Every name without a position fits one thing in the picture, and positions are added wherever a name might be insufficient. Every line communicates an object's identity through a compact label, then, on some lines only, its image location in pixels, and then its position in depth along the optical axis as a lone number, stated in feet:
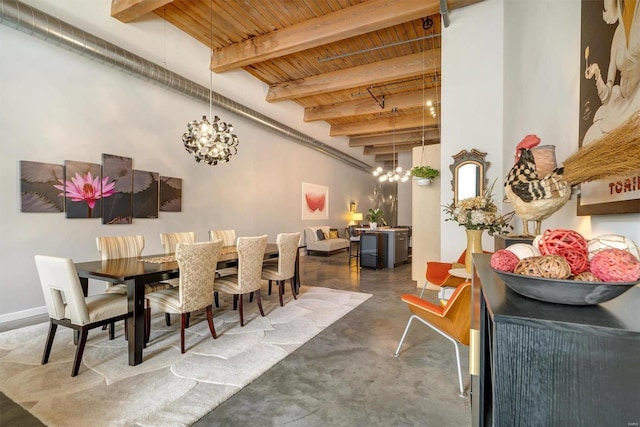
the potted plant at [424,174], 16.56
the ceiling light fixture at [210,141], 12.52
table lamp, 38.35
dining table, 7.80
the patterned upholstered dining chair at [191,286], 8.52
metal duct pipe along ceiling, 10.40
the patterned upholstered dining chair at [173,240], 12.76
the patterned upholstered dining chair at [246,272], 10.80
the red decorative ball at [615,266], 1.94
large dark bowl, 1.92
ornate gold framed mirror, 12.97
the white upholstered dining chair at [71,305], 7.18
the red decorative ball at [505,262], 2.53
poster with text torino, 3.94
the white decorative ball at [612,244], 2.31
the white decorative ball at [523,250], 2.76
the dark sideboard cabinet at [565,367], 1.61
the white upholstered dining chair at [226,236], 15.04
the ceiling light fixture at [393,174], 24.91
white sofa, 28.66
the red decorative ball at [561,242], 2.37
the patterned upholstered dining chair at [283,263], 12.78
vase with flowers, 8.16
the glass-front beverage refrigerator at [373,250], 22.11
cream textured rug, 6.03
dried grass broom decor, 2.71
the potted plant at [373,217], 25.23
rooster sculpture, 2.82
